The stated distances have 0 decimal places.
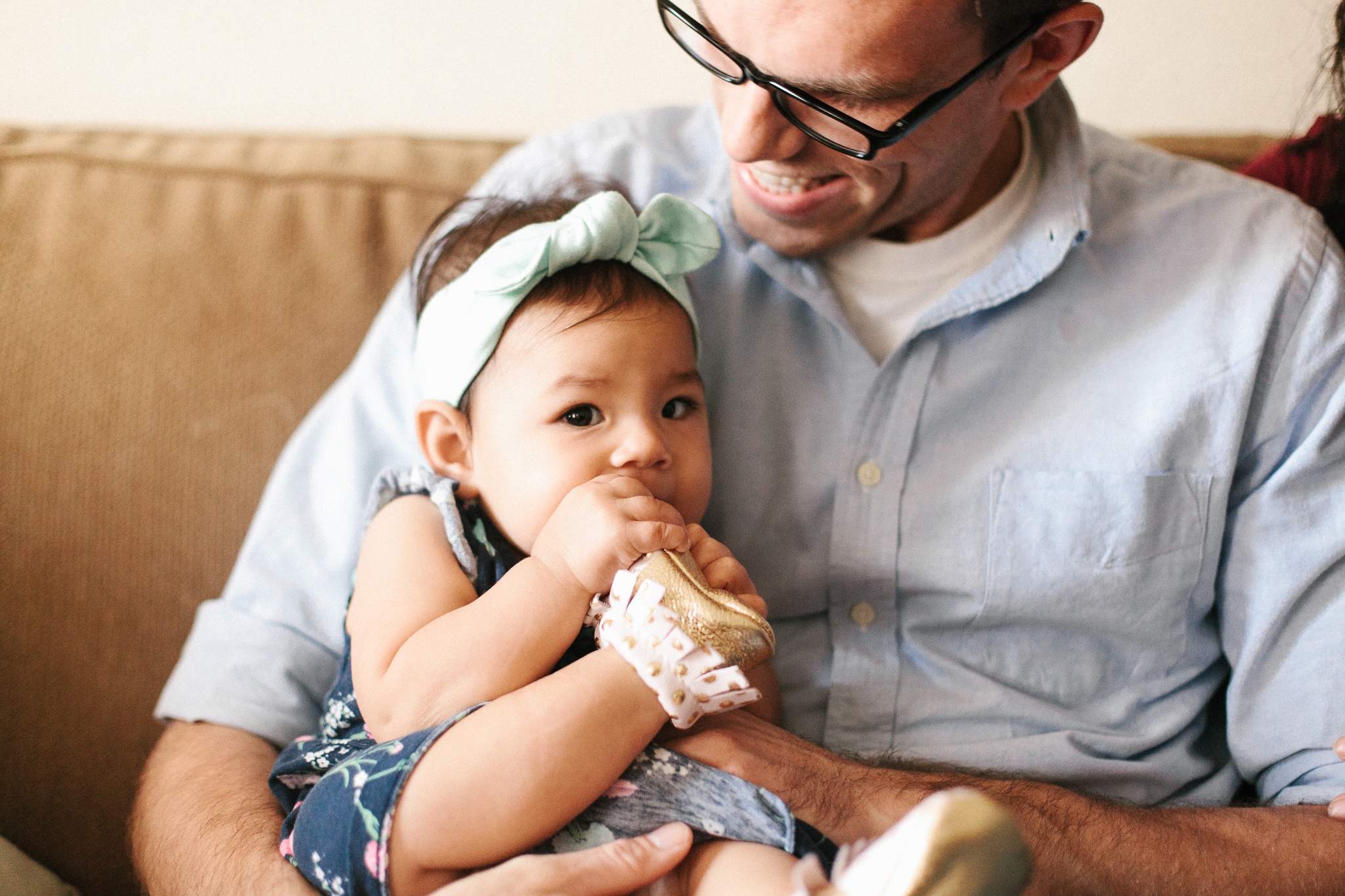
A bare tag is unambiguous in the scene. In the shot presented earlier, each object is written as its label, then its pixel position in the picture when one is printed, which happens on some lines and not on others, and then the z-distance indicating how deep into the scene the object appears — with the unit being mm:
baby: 853
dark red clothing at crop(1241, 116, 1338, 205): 1399
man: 1146
